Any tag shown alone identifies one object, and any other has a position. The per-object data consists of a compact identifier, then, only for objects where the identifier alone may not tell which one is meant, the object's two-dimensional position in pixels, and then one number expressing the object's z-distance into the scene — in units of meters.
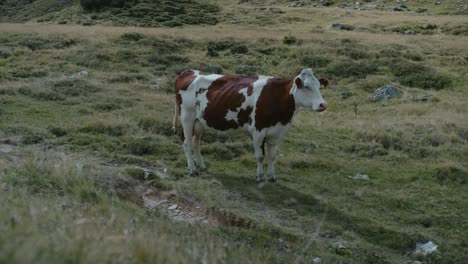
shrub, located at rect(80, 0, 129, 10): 66.25
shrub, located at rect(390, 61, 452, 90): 23.20
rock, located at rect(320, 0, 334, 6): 80.31
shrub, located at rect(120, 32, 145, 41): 31.20
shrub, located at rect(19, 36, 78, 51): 28.83
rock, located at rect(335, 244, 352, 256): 8.19
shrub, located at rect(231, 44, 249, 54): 29.57
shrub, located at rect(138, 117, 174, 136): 14.60
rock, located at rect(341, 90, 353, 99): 21.30
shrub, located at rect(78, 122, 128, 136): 14.01
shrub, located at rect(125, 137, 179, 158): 12.80
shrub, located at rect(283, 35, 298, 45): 32.41
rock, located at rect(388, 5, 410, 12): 68.79
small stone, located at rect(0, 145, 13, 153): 11.58
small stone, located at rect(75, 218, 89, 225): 4.42
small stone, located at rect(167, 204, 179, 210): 9.43
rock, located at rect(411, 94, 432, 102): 20.22
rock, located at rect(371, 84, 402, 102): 20.53
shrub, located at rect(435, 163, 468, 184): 11.77
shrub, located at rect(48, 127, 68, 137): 13.72
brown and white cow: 10.61
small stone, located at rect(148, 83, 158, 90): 21.17
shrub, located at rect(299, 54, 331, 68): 26.52
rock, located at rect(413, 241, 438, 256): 8.41
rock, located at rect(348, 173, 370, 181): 11.89
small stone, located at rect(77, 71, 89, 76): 22.22
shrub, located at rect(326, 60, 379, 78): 24.91
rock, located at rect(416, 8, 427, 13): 65.58
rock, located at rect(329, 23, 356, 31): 47.84
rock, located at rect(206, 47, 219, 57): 28.73
